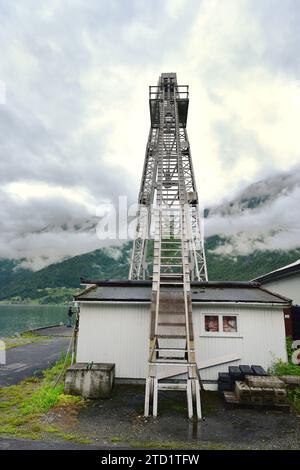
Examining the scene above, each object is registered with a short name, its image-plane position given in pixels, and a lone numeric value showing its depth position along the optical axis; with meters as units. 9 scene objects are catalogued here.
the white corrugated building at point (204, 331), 12.96
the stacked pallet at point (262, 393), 10.13
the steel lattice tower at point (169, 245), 9.88
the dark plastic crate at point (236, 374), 11.49
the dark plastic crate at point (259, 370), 11.32
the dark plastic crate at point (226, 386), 11.73
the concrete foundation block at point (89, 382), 11.37
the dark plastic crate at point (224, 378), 11.89
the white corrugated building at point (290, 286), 17.58
